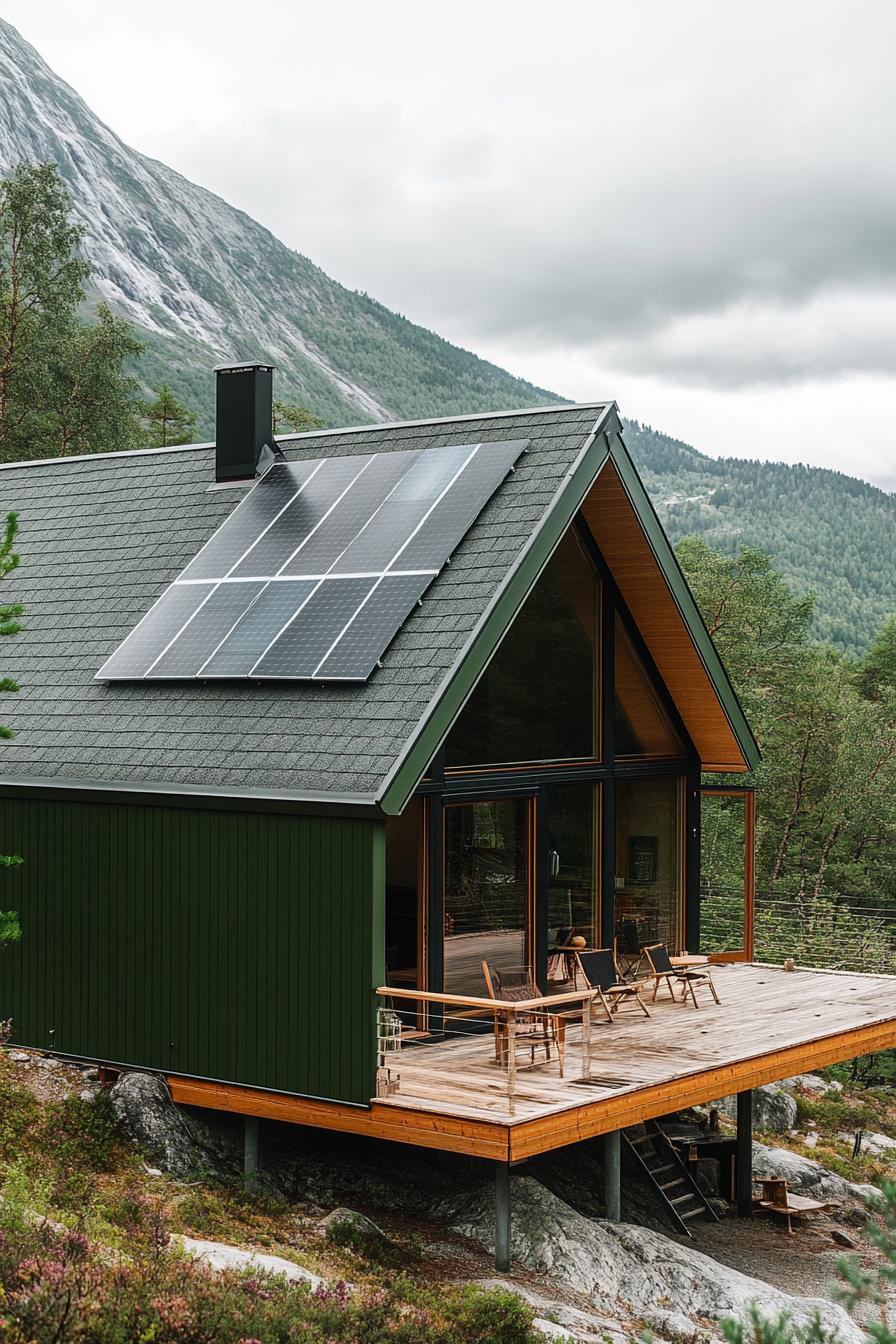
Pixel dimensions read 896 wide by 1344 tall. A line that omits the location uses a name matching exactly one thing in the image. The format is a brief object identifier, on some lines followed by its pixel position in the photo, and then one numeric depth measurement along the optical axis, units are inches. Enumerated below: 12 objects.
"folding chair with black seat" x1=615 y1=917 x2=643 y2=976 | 565.0
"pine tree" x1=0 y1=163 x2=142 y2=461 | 1330.0
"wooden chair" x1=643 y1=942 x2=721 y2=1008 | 528.1
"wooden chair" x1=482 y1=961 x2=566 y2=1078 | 433.1
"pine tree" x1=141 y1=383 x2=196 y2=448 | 1623.4
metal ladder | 525.8
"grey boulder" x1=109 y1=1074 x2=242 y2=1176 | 434.6
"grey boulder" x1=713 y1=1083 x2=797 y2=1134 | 711.7
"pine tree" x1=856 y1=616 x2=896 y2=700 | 1930.4
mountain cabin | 420.8
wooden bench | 542.6
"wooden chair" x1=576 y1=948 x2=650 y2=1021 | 495.2
